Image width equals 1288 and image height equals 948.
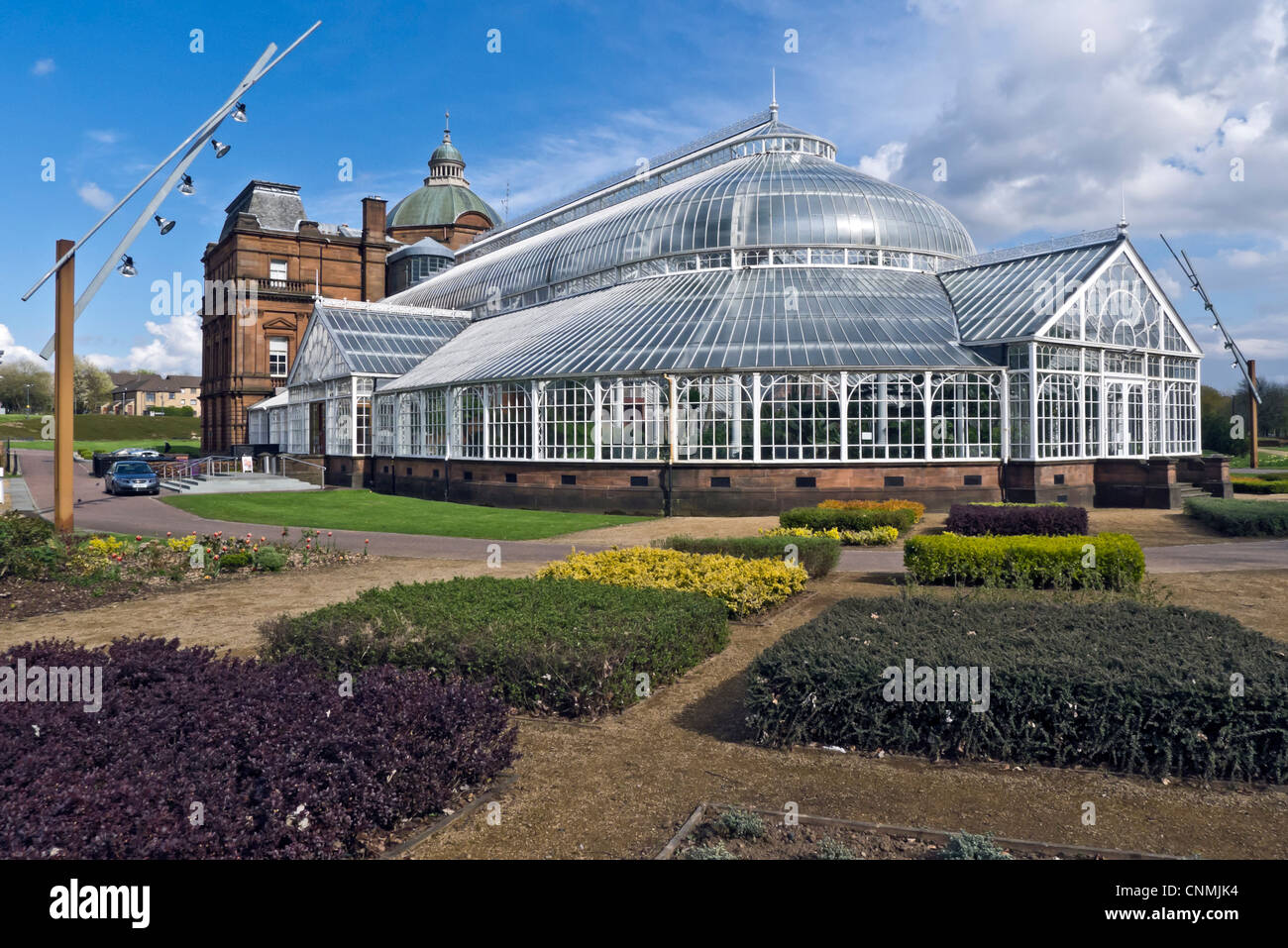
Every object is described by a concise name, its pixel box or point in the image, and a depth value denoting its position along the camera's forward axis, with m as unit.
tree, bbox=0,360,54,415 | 122.81
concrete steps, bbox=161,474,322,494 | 40.50
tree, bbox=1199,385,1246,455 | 62.28
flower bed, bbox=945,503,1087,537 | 18.64
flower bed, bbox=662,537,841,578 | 15.75
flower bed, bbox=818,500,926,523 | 23.12
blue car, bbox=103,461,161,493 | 38.34
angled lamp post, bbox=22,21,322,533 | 16.52
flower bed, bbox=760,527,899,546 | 20.84
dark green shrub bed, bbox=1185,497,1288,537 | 22.53
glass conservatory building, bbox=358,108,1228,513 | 28.92
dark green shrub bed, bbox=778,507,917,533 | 21.05
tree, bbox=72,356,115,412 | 114.31
